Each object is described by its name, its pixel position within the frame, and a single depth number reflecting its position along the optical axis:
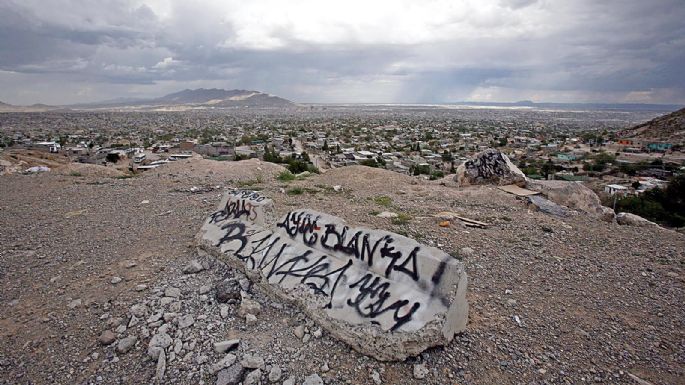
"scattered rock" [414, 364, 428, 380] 3.77
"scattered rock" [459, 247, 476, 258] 6.49
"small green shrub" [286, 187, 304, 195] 10.93
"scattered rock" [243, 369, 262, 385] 3.79
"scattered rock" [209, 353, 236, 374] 3.95
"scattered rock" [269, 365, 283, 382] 3.81
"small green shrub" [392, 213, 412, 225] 8.16
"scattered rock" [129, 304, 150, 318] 4.81
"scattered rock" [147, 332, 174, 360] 4.19
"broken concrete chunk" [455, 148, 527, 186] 12.20
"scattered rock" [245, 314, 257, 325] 4.66
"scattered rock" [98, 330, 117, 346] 4.40
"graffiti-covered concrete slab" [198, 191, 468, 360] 4.07
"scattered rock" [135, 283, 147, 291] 5.40
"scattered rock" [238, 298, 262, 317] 4.80
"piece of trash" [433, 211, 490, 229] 8.10
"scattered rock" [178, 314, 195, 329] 4.57
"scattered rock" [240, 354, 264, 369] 3.93
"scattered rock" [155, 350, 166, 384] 3.91
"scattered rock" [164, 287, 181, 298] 5.18
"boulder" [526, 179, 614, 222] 10.37
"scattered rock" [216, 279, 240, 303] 5.14
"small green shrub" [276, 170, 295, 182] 13.30
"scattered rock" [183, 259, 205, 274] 5.90
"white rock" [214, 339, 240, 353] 4.20
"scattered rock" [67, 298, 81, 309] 5.06
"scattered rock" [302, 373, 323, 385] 3.72
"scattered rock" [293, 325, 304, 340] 4.41
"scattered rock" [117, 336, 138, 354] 4.28
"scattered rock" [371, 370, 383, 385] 3.73
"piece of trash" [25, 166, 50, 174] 15.07
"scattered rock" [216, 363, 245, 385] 3.81
